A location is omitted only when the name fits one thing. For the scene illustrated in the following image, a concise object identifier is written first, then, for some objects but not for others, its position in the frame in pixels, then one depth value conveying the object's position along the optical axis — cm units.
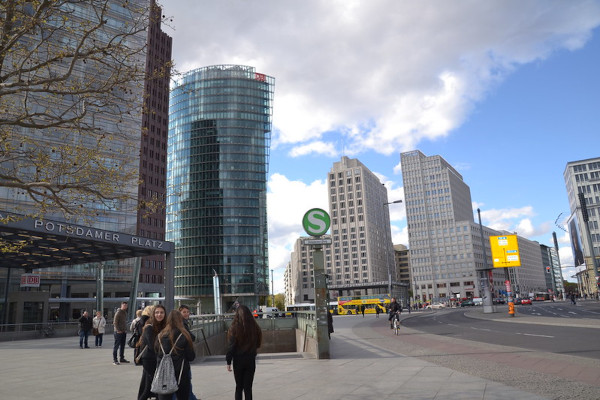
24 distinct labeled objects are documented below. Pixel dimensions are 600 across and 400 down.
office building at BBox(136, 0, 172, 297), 9281
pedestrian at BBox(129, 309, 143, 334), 1027
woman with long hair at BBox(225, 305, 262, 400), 637
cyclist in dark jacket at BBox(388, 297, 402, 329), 2311
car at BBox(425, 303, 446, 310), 9089
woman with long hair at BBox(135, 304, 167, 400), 619
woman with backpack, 549
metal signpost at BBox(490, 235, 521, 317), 5081
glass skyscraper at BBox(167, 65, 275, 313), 12231
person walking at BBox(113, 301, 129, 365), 1335
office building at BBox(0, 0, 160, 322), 5569
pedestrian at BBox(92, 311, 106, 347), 1989
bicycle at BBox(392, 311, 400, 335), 2155
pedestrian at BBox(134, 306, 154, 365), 820
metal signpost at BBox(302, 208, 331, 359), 1313
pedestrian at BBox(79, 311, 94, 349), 1947
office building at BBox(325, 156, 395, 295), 17100
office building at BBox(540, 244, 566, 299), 9520
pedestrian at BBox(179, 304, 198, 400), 921
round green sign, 1363
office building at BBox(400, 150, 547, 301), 15000
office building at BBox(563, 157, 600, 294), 11615
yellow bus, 6886
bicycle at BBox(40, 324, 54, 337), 3009
